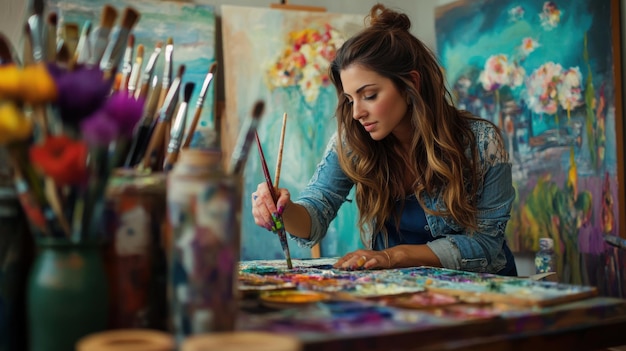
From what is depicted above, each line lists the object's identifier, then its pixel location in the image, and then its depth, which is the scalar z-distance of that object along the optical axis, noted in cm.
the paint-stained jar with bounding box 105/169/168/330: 82
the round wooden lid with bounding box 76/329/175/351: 65
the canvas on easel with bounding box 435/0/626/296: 274
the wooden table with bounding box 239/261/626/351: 79
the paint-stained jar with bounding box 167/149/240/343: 75
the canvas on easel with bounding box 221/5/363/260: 347
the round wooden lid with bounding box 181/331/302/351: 64
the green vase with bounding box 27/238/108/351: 73
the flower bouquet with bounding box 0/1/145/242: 70
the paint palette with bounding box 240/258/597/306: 105
